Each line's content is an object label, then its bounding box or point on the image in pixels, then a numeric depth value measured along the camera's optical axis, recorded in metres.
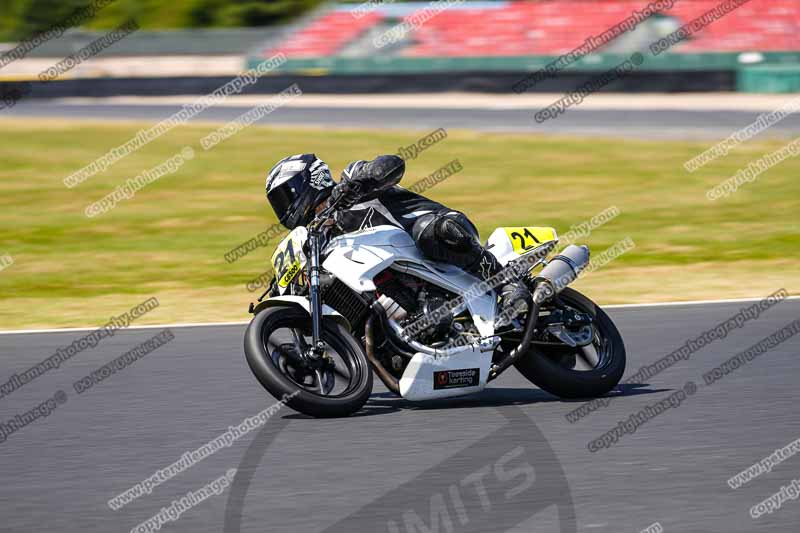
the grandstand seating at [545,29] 75.56
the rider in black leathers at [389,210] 13.82
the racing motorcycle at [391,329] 13.73
